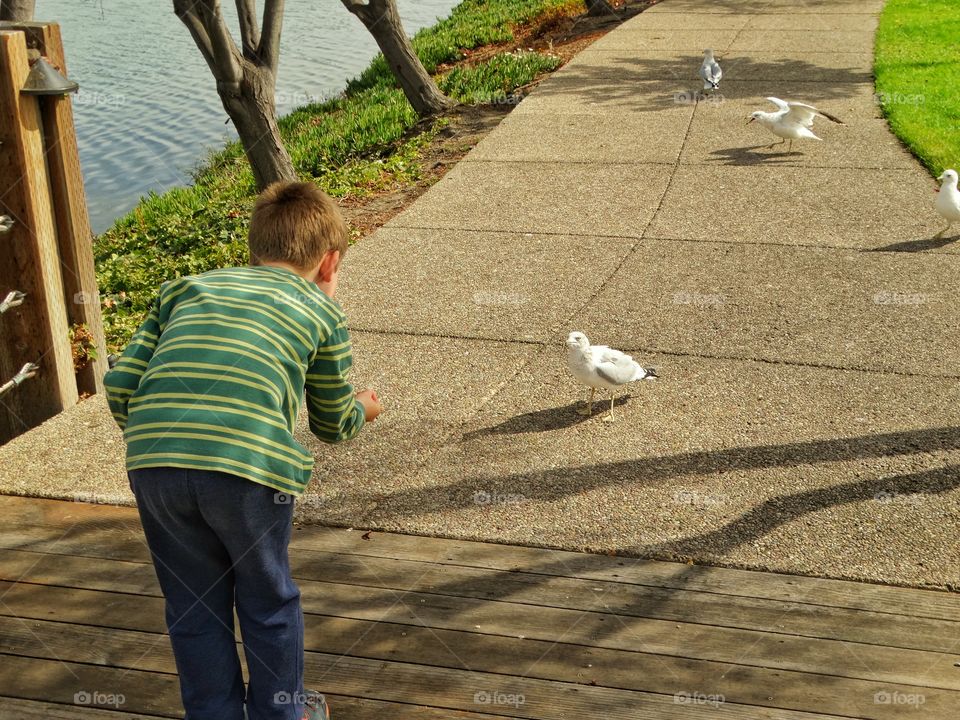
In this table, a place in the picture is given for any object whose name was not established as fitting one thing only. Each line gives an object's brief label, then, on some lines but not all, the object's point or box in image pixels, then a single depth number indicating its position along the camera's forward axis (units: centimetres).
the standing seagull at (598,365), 553
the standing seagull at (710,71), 1211
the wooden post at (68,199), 548
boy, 274
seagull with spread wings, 1009
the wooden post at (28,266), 526
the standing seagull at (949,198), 782
